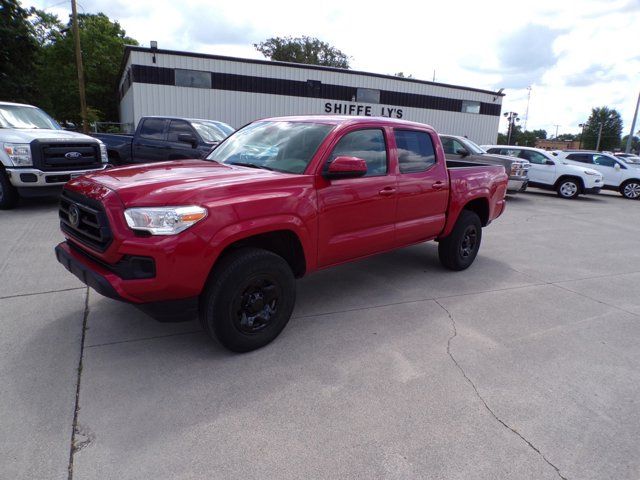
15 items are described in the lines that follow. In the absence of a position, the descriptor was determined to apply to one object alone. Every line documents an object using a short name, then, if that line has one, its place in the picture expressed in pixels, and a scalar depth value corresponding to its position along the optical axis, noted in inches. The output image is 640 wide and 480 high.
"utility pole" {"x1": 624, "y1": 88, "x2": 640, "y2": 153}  1260.7
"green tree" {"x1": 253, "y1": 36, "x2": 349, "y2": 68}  1893.5
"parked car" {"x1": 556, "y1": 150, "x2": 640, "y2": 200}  654.5
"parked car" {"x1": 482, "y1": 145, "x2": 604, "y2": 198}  580.1
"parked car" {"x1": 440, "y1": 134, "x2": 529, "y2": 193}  474.9
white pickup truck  296.2
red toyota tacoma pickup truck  110.7
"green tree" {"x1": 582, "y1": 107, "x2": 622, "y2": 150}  3983.8
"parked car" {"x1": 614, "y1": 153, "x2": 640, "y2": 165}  871.9
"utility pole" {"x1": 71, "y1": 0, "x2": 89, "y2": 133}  893.8
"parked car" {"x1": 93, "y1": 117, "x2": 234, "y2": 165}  398.6
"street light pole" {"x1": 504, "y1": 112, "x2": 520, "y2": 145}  1380.2
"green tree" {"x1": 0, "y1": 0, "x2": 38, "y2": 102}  870.4
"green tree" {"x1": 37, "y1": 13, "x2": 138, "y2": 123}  1542.8
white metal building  828.6
